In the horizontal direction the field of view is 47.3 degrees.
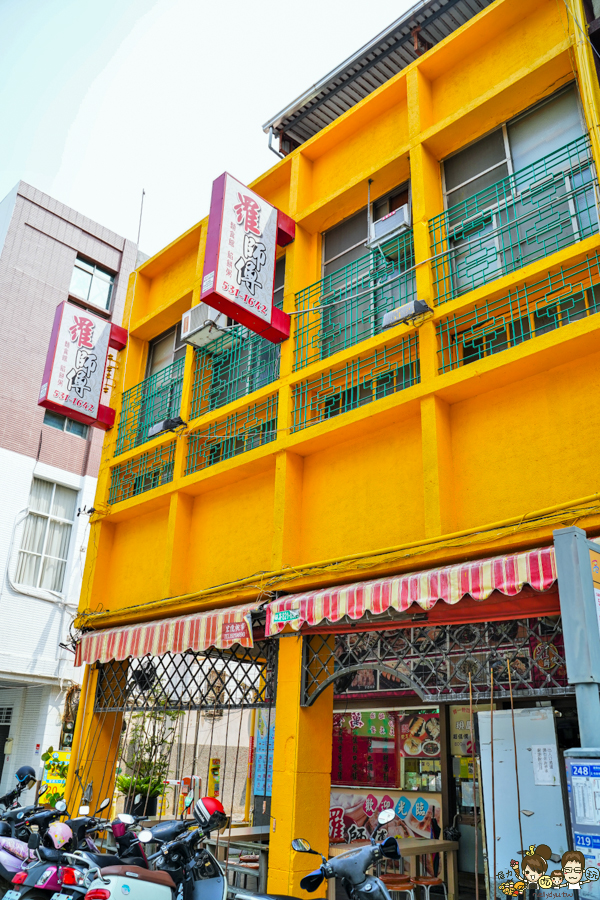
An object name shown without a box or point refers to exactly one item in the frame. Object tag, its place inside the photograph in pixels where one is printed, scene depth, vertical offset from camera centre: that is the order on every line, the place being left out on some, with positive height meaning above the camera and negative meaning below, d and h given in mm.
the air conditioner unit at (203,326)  11656 +6519
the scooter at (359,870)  5016 -846
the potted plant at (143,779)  12648 -769
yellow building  7480 +4009
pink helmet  6895 -936
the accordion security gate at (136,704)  9617 +479
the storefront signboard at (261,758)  13345 -307
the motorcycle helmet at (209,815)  6859 -690
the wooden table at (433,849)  8461 -1177
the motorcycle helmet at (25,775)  9258 -530
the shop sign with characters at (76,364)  12766 +6512
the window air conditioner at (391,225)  9708 +6920
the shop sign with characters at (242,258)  9562 +6456
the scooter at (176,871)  6336 -1176
